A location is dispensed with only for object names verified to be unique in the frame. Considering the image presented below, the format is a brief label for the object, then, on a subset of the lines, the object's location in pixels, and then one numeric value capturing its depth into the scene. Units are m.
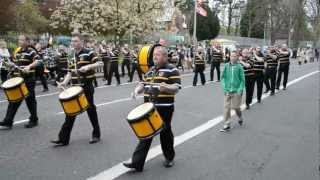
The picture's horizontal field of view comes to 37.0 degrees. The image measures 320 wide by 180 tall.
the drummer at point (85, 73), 8.23
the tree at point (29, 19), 39.06
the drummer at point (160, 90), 6.62
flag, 34.66
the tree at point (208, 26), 62.81
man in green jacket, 10.10
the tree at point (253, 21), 72.38
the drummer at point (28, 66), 9.63
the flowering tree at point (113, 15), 33.06
